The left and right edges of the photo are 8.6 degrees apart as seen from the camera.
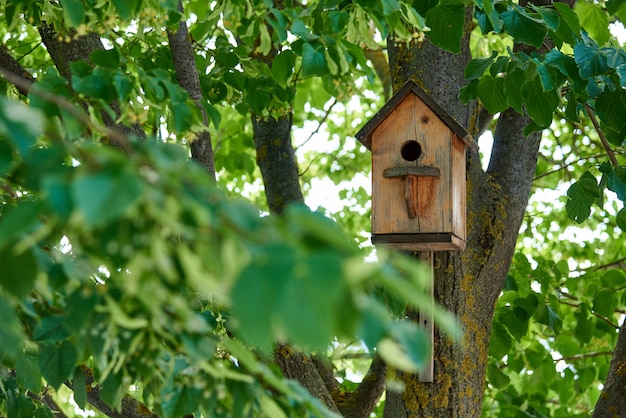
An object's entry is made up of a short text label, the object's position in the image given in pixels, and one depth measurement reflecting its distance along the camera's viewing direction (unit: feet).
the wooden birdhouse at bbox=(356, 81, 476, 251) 24.55
